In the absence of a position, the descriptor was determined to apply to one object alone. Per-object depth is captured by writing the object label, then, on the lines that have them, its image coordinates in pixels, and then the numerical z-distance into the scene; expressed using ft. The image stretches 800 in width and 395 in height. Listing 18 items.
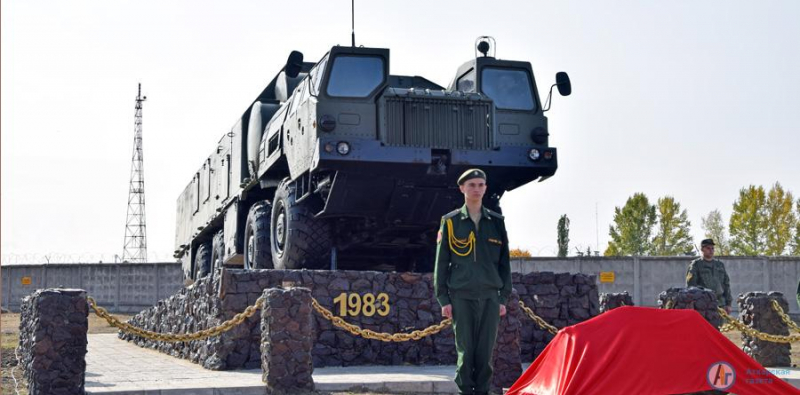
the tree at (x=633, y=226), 190.29
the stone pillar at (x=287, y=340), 28.19
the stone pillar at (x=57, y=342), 26.68
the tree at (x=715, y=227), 213.62
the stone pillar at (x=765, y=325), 39.29
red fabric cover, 19.35
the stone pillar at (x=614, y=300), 40.34
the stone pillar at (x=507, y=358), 30.66
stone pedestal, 35.19
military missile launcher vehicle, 36.40
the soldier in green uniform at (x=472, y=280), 21.86
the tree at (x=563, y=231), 171.76
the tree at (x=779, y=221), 178.50
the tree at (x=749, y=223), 180.34
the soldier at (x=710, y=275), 42.50
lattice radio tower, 157.28
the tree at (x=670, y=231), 187.11
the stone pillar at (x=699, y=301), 36.40
